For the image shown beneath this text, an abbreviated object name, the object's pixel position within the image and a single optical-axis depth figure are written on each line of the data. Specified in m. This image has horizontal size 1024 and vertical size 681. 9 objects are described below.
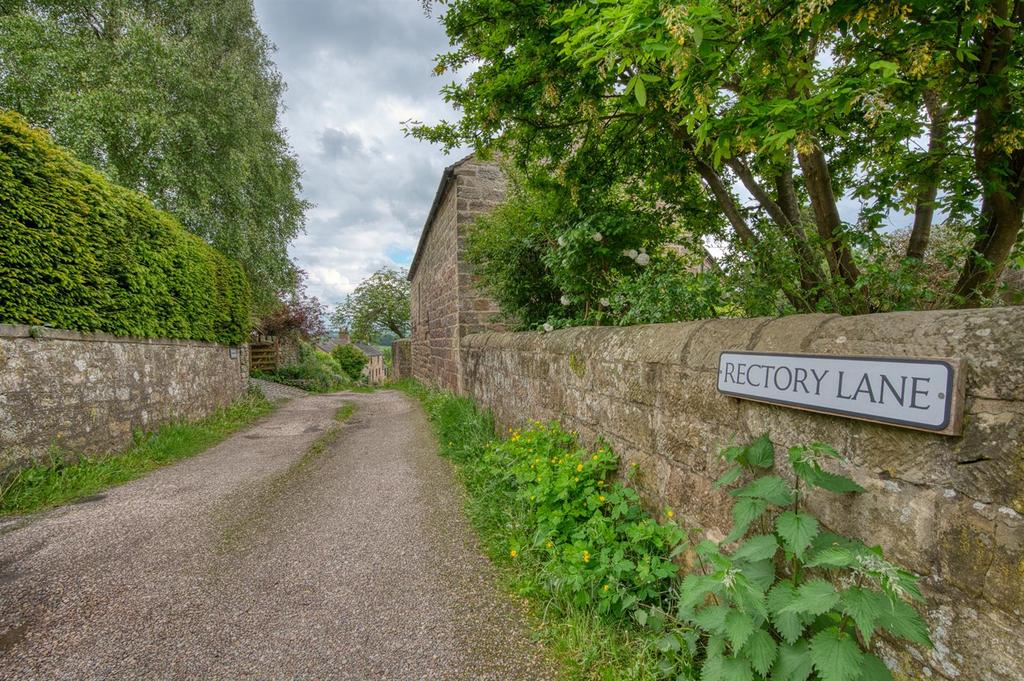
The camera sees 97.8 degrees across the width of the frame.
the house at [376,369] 43.44
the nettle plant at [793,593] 1.20
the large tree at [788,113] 2.03
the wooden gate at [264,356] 17.12
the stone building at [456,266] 7.75
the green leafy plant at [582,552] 1.99
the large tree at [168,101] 8.66
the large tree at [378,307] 32.16
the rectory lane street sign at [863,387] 1.18
